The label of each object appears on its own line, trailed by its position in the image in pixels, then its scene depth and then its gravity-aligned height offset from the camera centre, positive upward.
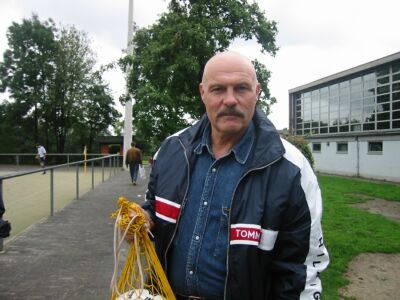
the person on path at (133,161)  16.12 -0.34
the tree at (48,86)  36.72 +5.76
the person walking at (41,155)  26.42 -0.18
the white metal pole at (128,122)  22.47 +1.64
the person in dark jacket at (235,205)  2.01 -0.26
